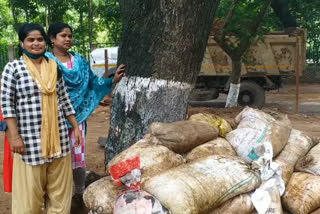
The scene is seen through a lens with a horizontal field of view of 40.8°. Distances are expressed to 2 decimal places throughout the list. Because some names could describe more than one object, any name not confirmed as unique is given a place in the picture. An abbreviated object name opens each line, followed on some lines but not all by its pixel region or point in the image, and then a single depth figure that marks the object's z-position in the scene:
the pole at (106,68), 9.99
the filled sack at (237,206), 2.64
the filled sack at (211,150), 2.92
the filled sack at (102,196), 2.64
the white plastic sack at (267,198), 2.72
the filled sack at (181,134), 2.87
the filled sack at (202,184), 2.37
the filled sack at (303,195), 2.86
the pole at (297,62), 8.66
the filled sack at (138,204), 2.37
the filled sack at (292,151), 3.09
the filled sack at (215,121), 3.30
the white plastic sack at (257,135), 3.03
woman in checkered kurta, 2.51
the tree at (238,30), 7.29
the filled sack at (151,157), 2.66
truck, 9.31
